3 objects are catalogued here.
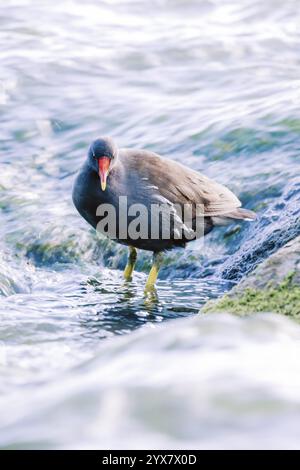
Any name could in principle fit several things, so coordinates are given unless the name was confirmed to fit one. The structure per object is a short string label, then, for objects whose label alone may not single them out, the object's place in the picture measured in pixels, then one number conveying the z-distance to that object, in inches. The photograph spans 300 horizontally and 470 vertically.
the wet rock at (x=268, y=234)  595.5
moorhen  585.9
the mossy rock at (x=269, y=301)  387.5
